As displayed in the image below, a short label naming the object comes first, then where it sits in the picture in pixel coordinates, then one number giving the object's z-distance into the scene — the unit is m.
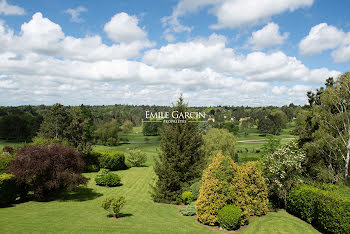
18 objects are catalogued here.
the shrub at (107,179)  25.03
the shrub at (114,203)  13.42
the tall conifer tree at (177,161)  18.86
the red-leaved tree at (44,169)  16.89
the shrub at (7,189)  15.64
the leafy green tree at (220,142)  32.97
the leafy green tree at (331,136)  17.45
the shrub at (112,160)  35.47
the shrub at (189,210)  15.02
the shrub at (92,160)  34.59
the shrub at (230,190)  13.26
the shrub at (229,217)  12.17
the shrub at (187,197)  17.36
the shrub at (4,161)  21.15
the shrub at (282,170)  15.02
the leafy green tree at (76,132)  39.78
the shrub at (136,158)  40.88
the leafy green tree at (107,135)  71.19
